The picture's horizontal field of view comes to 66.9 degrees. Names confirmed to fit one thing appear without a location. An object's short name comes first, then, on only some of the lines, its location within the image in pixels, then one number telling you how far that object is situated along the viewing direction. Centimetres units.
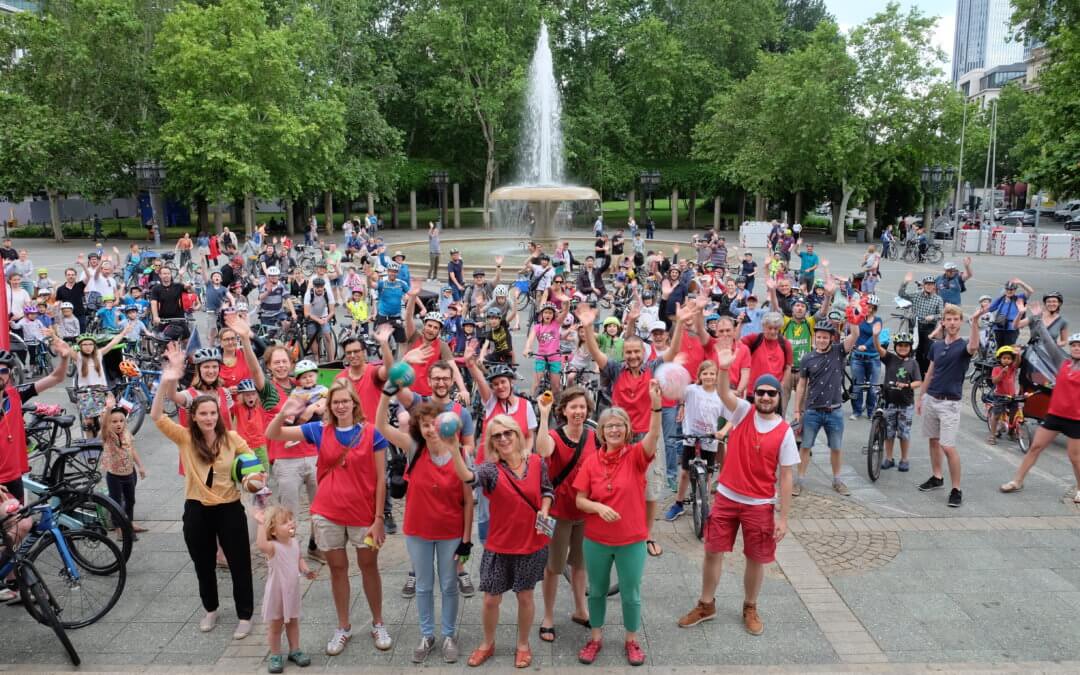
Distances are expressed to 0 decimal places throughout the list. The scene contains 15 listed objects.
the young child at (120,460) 661
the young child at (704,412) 712
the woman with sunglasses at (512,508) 493
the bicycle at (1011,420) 974
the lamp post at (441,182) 4547
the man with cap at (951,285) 1354
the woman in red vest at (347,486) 532
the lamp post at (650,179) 3934
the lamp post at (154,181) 3080
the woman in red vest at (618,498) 501
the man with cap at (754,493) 552
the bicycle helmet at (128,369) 880
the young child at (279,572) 507
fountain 4343
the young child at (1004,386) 973
